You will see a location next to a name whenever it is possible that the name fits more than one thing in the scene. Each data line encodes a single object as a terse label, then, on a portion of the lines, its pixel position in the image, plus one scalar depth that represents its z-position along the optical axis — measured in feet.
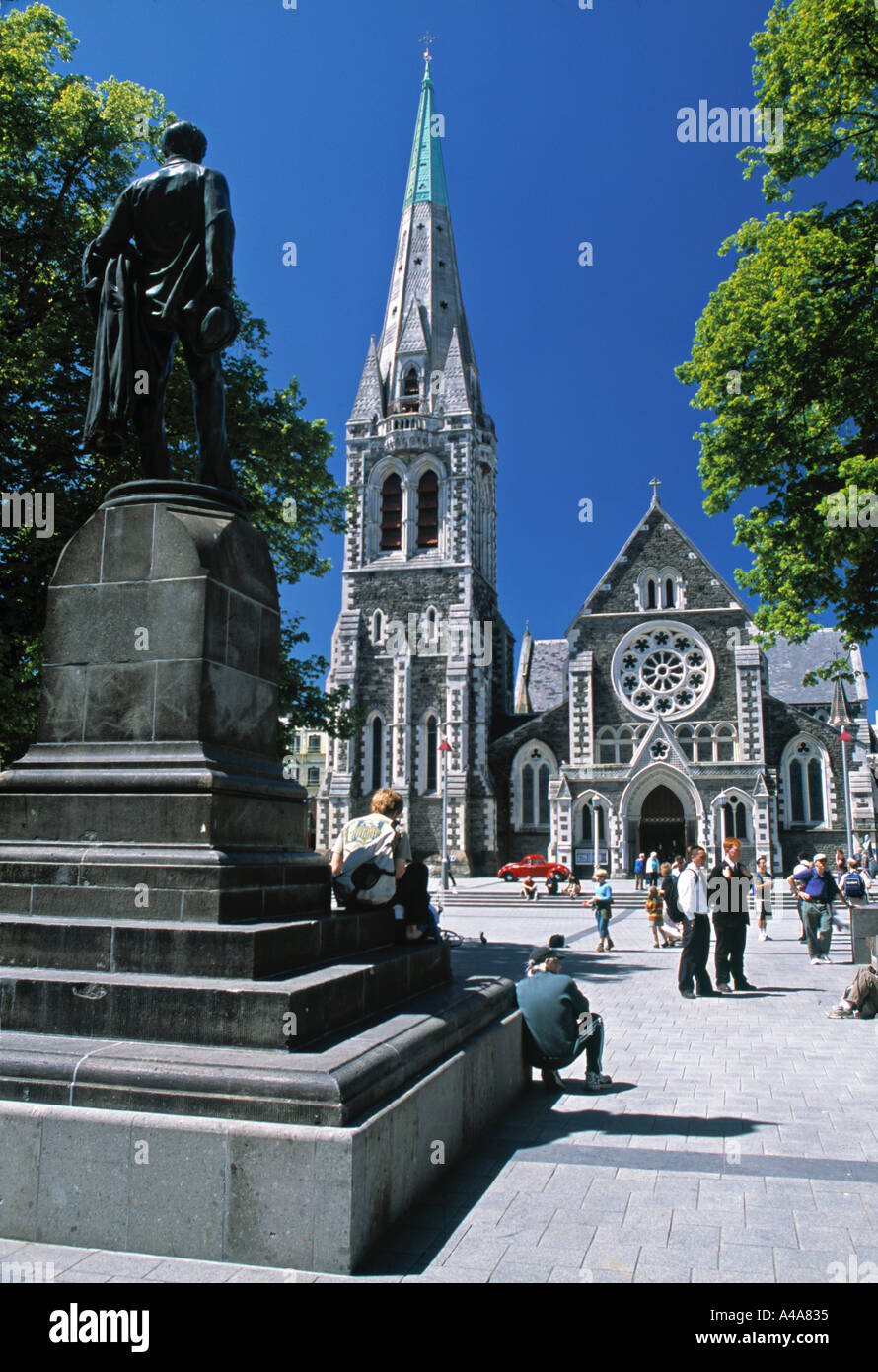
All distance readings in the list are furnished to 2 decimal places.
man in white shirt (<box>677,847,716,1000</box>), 38.32
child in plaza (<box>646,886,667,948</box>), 58.90
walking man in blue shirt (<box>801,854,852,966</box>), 48.42
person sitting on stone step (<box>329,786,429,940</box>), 19.52
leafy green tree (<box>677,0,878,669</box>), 43.86
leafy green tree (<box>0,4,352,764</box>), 40.86
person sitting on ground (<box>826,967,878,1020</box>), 32.30
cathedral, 123.03
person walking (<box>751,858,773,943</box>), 62.13
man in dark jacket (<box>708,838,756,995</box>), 39.72
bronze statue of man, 19.29
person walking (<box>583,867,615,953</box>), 55.52
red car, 113.29
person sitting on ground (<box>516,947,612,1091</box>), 22.02
